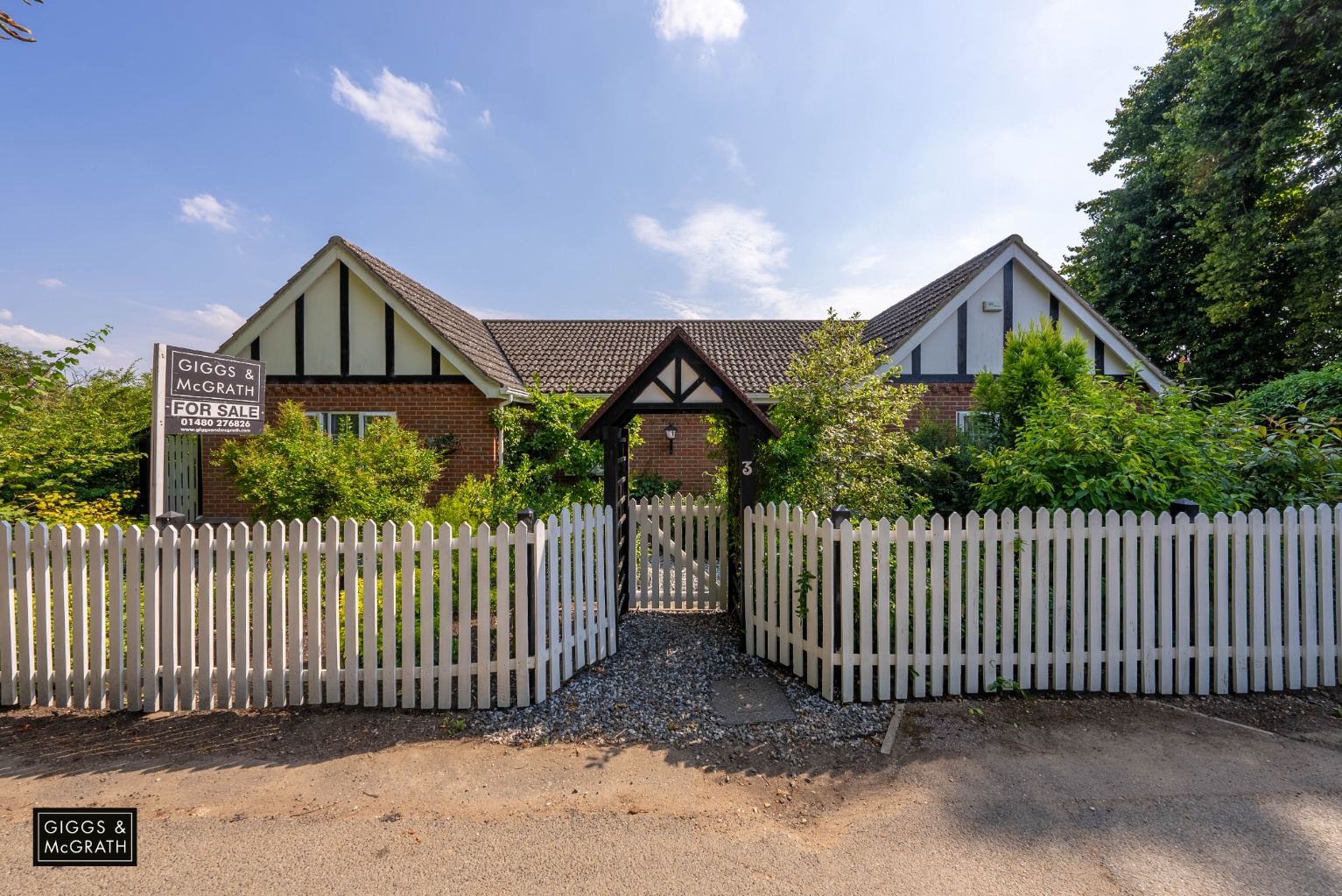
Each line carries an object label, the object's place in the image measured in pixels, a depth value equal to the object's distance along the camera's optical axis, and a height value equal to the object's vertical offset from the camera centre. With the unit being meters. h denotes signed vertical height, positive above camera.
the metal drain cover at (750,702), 4.27 -2.15
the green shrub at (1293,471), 5.16 -0.27
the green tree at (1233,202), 14.16 +7.72
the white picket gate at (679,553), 6.90 -1.40
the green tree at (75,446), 6.42 +0.06
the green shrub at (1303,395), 9.15 +0.93
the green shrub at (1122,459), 4.91 -0.14
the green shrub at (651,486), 13.59 -1.01
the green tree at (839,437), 6.06 +0.11
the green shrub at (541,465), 8.74 -0.35
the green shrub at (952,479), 7.47 -0.48
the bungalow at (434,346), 11.52 +2.23
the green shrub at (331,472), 7.61 -0.35
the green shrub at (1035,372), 7.72 +1.06
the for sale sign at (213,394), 4.84 +0.54
